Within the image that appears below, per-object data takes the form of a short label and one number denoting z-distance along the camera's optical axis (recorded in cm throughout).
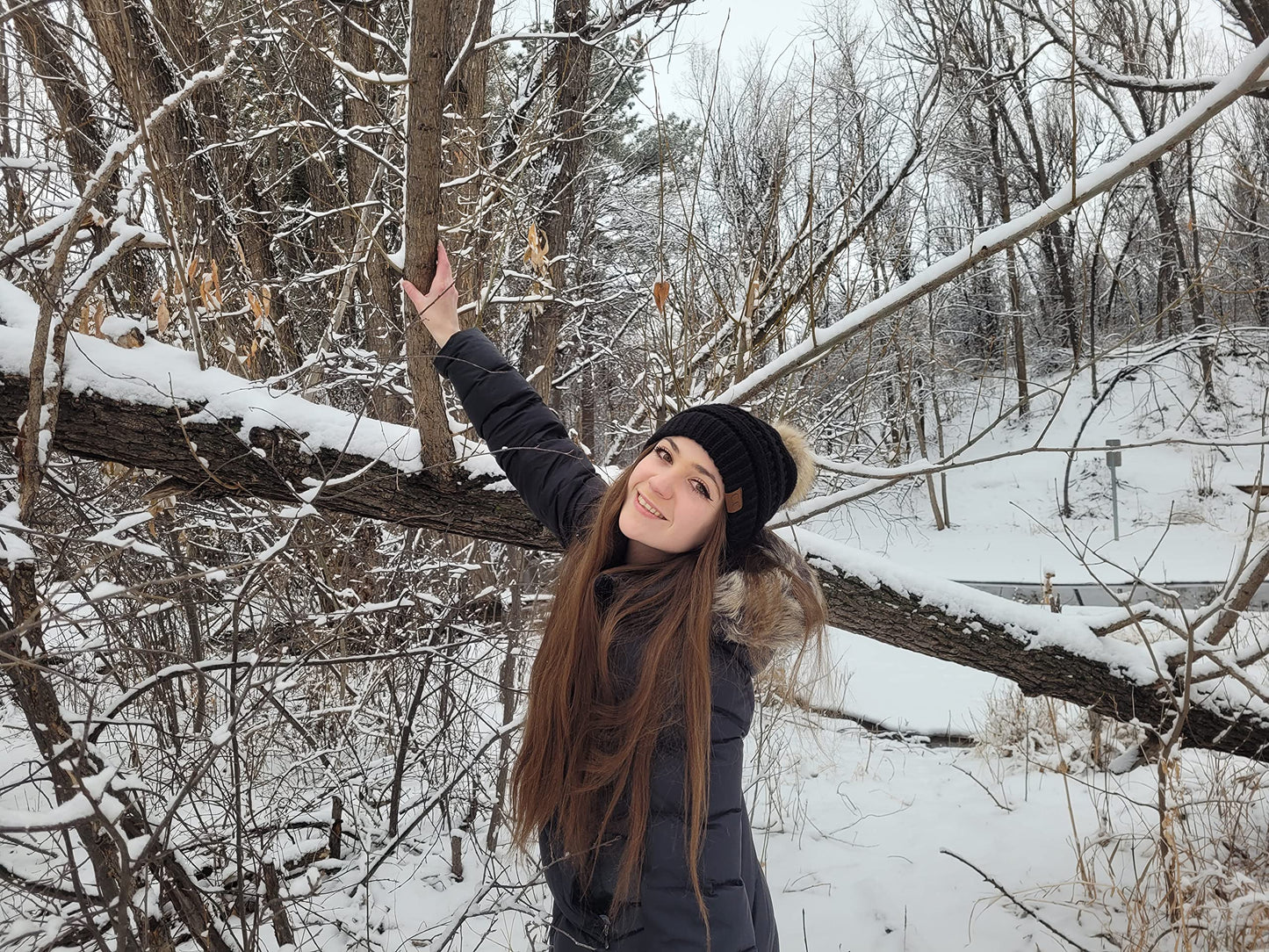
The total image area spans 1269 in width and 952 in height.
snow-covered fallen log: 205
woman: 151
